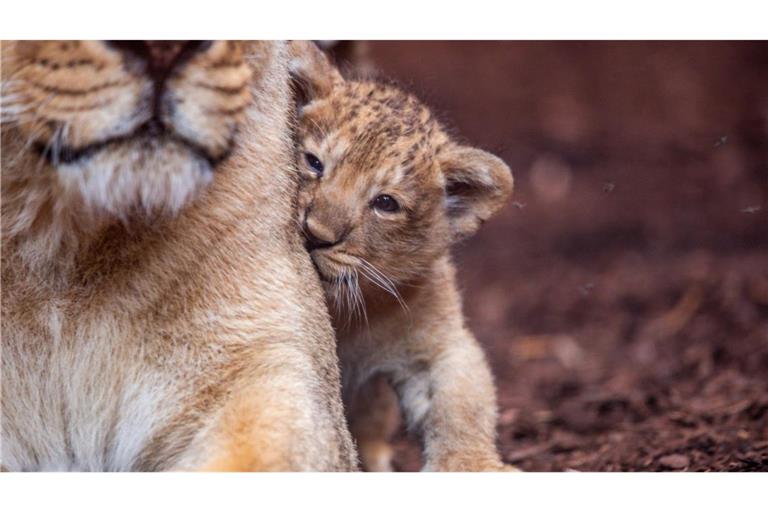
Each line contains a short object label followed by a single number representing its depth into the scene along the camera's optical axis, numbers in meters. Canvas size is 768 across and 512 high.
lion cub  6.99
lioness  5.34
